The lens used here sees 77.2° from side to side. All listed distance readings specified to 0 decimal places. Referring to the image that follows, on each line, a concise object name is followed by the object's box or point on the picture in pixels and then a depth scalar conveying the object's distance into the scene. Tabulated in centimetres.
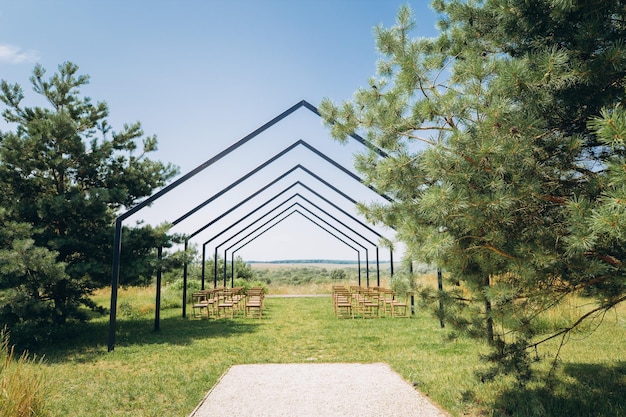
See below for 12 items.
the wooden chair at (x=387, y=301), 1442
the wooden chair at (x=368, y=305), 1331
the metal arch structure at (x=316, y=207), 1747
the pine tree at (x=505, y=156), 284
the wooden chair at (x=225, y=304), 1419
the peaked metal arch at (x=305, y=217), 2212
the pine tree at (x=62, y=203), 857
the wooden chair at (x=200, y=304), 1345
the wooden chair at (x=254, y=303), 1375
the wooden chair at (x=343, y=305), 1343
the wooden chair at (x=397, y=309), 1384
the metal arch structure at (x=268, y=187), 1067
